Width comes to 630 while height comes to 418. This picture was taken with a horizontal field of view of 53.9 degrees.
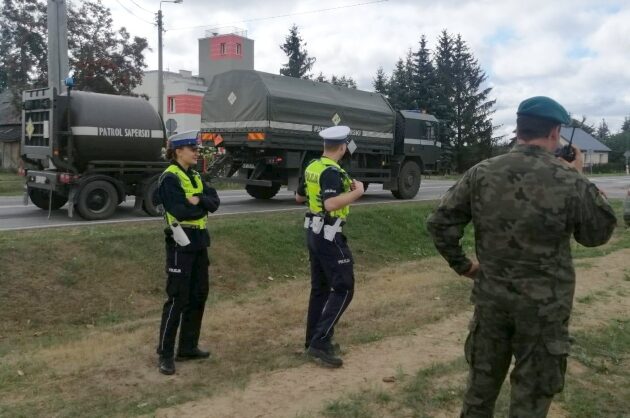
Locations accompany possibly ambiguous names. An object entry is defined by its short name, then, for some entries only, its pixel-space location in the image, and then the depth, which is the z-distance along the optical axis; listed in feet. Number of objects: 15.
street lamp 94.84
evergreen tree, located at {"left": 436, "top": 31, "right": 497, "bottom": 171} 161.99
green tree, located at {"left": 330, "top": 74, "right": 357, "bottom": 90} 219.61
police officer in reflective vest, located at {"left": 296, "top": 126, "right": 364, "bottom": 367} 15.97
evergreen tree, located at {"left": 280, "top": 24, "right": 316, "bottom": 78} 179.63
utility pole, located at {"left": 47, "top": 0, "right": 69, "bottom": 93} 52.49
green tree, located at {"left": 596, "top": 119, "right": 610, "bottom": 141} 408.24
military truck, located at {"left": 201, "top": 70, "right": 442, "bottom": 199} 49.21
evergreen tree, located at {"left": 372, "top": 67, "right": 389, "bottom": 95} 175.73
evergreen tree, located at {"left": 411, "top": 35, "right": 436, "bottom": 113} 148.77
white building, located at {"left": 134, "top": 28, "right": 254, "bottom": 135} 182.91
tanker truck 38.93
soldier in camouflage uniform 9.50
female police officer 15.58
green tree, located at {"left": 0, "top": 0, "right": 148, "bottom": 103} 92.72
